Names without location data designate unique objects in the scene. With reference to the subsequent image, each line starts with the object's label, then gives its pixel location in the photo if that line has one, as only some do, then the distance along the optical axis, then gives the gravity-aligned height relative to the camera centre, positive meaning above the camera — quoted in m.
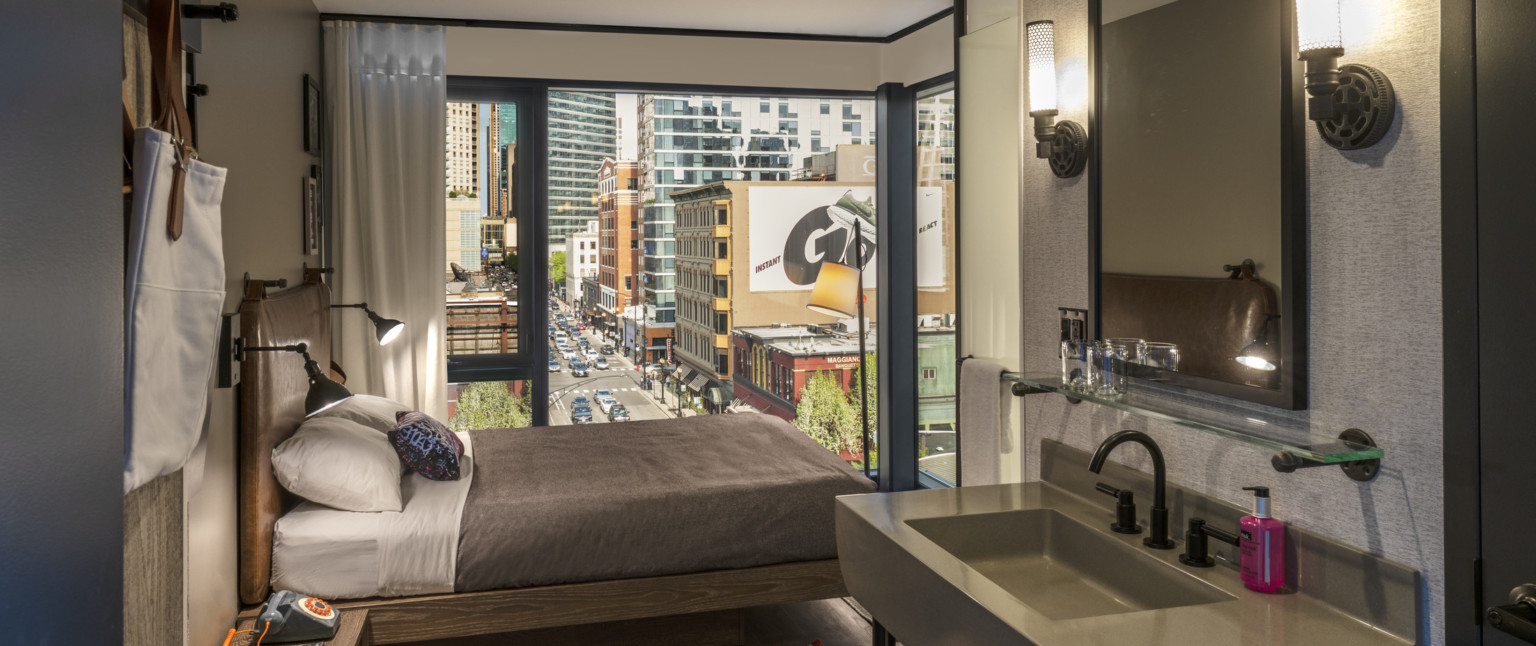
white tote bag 1.33 +0.03
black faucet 1.86 -0.38
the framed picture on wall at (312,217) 3.80 +0.35
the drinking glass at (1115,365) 2.02 -0.14
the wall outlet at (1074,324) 2.39 -0.07
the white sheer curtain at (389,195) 4.41 +0.50
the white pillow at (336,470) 2.80 -0.49
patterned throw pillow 3.16 -0.49
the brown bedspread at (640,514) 2.91 -0.66
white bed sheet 2.78 -0.72
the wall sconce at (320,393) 2.32 -0.22
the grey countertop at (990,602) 1.46 -0.50
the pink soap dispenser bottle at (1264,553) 1.63 -0.43
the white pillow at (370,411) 3.35 -0.39
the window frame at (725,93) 4.76 +0.41
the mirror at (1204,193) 1.71 +0.21
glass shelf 1.47 -0.23
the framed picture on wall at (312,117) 3.86 +0.76
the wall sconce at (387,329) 3.41 -0.09
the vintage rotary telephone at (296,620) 2.50 -0.83
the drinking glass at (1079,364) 2.07 -0.14
